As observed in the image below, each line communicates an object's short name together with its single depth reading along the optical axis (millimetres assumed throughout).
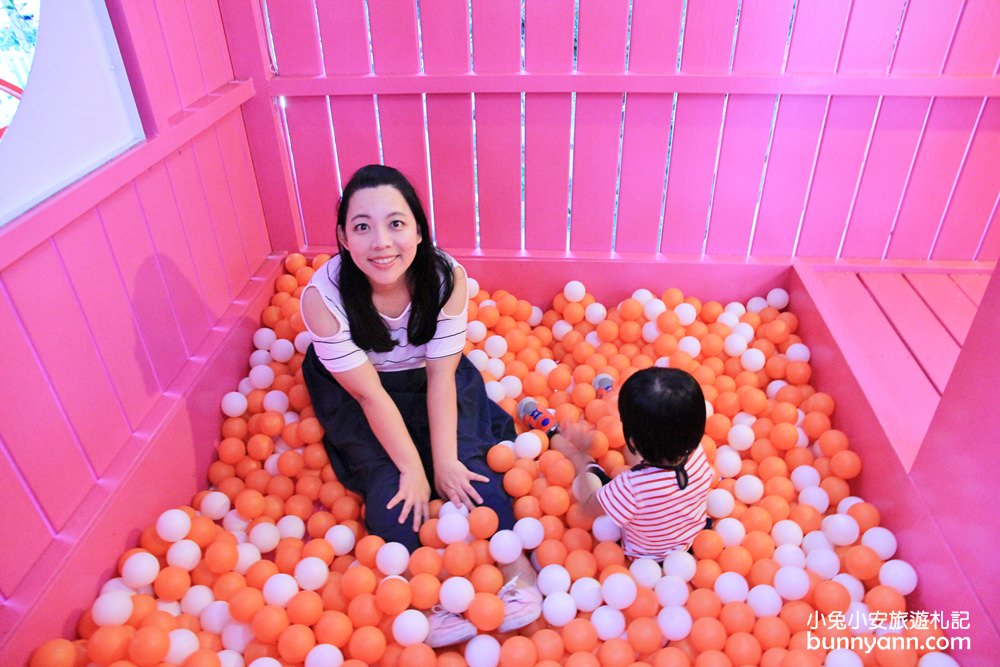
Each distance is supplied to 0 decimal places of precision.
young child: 1426
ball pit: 1551
